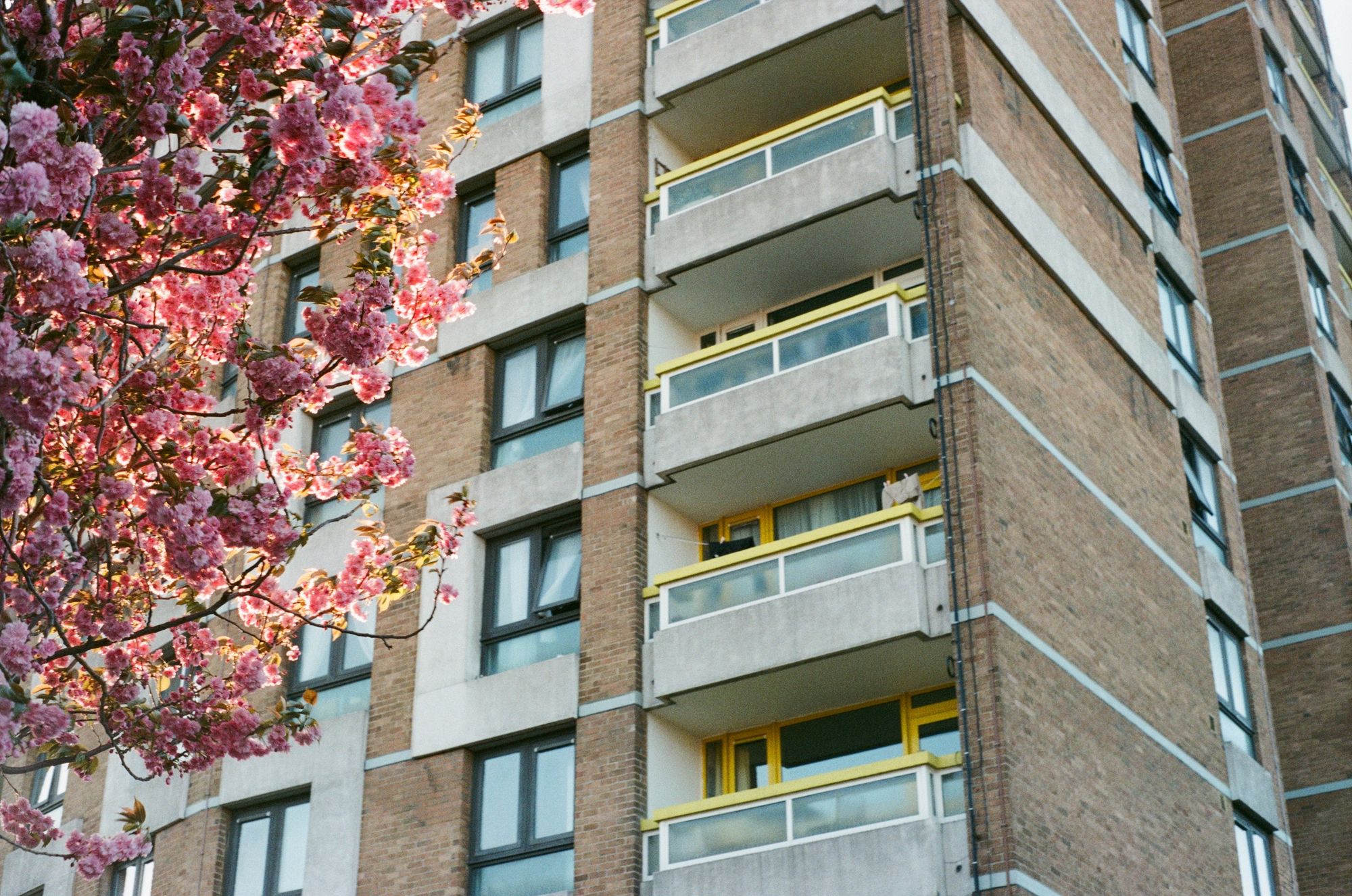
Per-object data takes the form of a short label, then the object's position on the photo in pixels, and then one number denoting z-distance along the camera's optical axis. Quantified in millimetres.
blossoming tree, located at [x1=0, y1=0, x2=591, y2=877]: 10156
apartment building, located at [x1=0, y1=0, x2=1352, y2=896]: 20078
